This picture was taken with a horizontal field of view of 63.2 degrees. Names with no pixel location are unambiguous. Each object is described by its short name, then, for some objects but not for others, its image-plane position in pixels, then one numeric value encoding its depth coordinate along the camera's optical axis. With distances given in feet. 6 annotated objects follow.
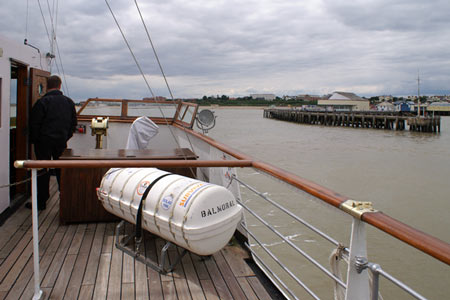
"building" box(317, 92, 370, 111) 343.87
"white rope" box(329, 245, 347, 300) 5.58
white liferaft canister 7.95
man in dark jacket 13.39
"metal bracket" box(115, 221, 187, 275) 8.83
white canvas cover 15.84
